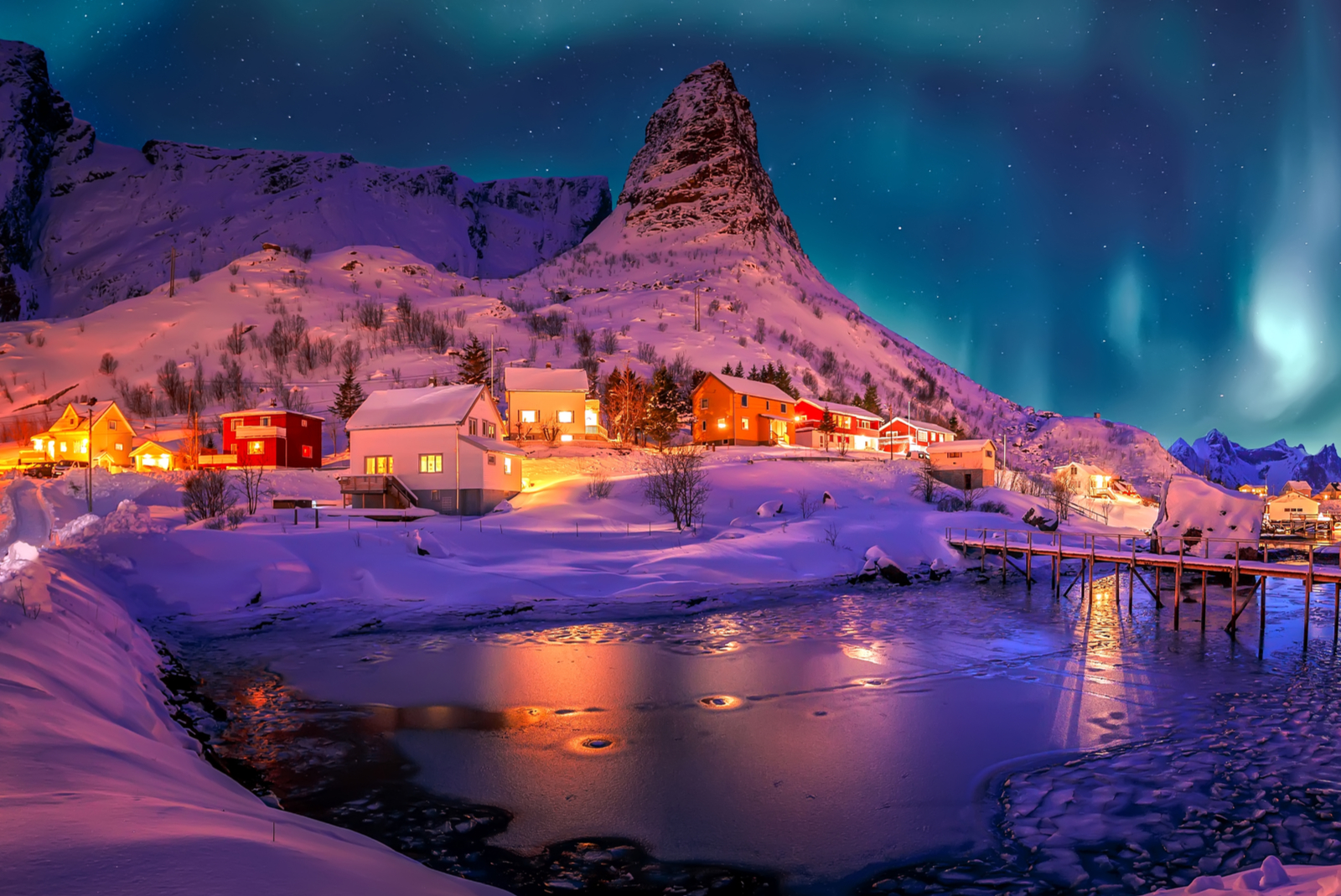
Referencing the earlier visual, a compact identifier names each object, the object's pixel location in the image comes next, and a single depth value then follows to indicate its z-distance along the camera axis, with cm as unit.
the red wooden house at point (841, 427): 8819
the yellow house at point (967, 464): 6625
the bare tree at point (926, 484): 6042
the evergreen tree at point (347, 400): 8344
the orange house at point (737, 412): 7981
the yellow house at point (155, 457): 6844
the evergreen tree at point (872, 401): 11000
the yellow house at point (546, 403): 7419
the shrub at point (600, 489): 5109
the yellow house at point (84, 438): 7106
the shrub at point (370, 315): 12550
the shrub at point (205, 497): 3900
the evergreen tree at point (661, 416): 7175
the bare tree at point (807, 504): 4988
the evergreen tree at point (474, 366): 8625
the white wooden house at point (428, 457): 4719
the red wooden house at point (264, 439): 6562
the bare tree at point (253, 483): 4234
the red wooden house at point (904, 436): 9249
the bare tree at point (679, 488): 4541
